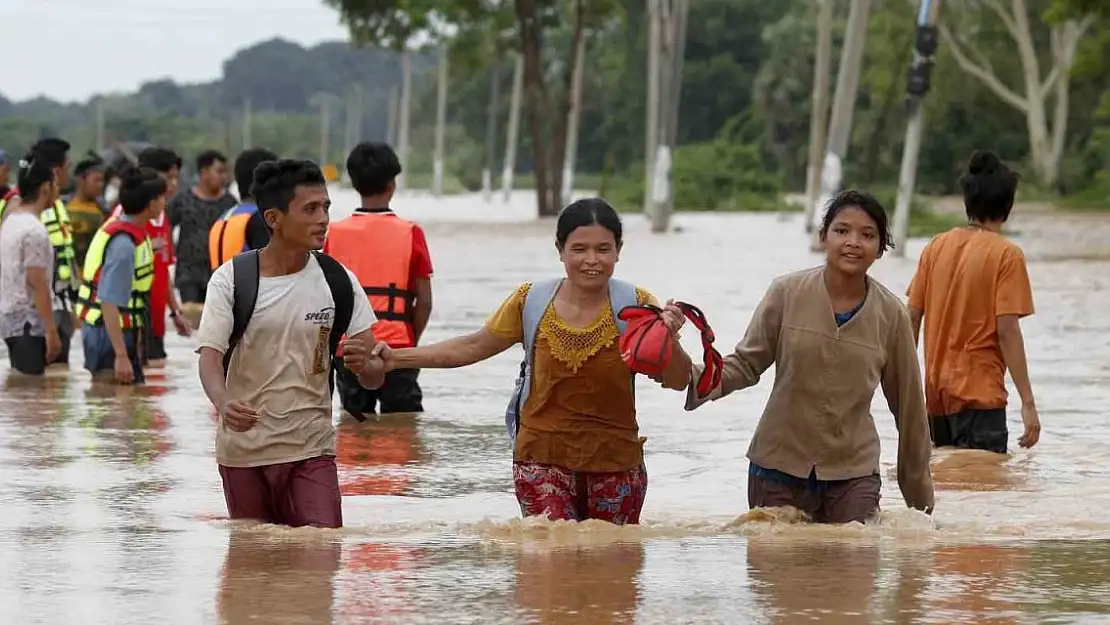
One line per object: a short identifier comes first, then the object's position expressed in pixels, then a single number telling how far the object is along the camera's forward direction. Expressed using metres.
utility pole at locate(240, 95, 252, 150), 161.93
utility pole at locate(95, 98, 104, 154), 116.01
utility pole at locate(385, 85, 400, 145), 164.12
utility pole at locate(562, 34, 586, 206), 66.75
